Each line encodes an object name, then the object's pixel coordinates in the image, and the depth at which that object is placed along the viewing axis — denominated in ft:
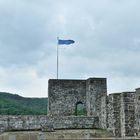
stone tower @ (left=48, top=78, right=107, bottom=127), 95.04
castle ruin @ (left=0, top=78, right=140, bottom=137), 66.18
